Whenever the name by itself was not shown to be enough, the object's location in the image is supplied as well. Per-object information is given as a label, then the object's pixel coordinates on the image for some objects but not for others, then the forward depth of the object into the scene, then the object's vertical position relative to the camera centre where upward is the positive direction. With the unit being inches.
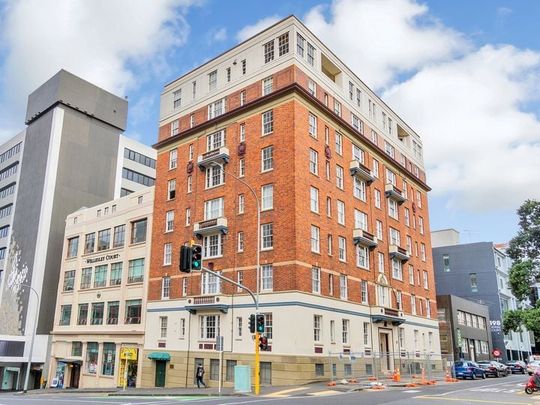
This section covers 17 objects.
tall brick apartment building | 1466.5 +411.0
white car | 1830.7 -36.6
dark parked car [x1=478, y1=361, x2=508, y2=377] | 1859.3 -52.7
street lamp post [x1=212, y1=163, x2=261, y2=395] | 1107.9 -22.1
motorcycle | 1032.2 -63.4
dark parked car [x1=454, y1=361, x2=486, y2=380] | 1691.7 -52.0
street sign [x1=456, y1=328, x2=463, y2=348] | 2548.2 +70.0
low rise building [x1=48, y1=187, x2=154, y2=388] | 1909.4 +220.2
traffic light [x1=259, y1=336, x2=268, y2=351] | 1088.8 +19.1
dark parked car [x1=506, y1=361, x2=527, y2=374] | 2282.7 -57.1
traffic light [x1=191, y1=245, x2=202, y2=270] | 838.5 +149.6
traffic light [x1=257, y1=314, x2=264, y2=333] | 1106.1 +59.6
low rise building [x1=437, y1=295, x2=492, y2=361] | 2532.0 +125.3
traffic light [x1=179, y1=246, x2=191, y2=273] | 830.5 +144.0
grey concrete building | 2405.3 +846.0
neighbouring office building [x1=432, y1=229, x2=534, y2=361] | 3093.0 +438.5
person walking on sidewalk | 1427.5 -60.8
